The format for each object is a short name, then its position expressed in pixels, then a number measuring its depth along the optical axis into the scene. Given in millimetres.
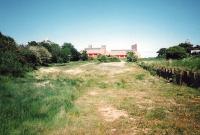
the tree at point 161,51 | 141150
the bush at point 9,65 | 26323
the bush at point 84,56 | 108875
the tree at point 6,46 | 30641
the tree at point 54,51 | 81838
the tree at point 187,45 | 117825
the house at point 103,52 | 155350
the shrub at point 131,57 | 96800
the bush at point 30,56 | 47962
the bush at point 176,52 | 74038
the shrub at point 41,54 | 56850
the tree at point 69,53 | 91919
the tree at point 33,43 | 76375
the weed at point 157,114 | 11039
